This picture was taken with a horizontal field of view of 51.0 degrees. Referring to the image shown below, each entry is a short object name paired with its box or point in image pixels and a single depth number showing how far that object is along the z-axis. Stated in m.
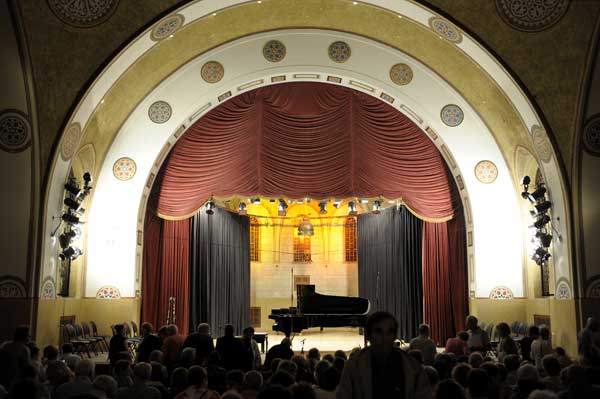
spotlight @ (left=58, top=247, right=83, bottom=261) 13.00
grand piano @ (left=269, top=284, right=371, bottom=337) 15.28
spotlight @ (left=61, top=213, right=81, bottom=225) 12.53
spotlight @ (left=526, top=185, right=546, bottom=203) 12.90
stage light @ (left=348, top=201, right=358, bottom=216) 18.55
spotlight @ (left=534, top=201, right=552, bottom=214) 12.77
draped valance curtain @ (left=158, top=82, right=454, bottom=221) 16.48
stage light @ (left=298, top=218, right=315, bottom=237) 23.64
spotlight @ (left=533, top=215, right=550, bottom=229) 12.84
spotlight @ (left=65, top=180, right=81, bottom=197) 12.60
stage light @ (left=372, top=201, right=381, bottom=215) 18.00
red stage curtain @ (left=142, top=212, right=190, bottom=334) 16.56
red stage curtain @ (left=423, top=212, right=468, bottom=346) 16.67
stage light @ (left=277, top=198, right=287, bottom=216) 18.22
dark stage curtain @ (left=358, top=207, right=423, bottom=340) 18.92
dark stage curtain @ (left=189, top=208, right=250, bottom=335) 18.66
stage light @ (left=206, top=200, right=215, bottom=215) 17.38
